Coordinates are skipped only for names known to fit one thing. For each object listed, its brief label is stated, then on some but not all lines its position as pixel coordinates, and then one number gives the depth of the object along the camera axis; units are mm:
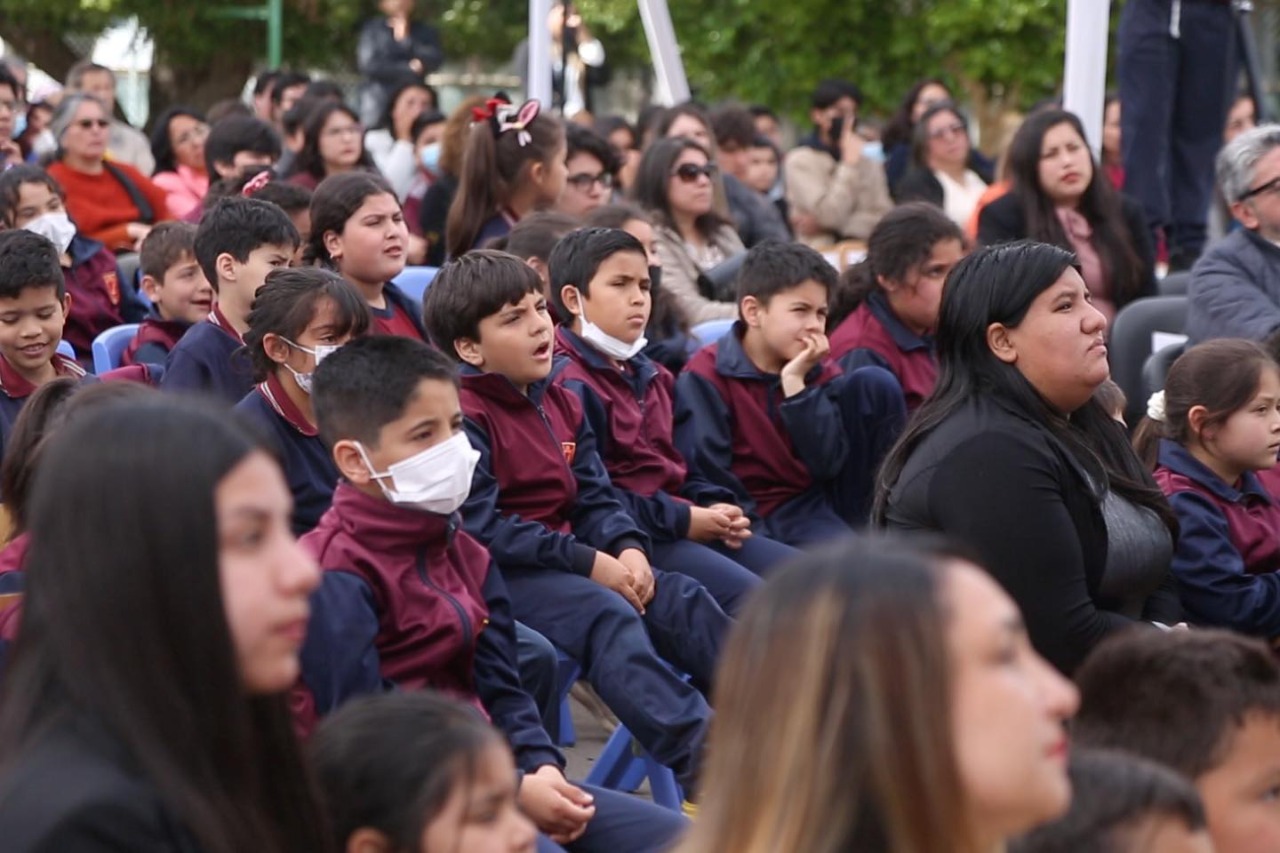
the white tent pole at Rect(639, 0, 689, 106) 18171
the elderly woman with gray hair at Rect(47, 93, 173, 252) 15130
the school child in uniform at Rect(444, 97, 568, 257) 12249
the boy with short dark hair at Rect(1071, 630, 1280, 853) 4702
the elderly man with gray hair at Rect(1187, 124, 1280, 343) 10200
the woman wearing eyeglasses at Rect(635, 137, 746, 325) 12915
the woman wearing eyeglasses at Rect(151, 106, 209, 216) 17302
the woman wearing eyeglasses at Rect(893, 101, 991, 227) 18475
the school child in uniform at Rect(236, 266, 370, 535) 7572
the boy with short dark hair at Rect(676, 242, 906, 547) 9541
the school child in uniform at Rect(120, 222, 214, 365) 10019
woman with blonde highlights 3241
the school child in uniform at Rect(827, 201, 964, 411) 10352
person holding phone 18822
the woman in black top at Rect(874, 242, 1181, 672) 6559
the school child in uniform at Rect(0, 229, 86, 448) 8941
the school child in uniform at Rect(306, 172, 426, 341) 10005
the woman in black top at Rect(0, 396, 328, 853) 3355
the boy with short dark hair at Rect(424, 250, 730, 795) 7587
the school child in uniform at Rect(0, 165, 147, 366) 11547
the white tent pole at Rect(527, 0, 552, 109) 15927
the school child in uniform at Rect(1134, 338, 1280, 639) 7811
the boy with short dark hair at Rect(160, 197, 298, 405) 8752
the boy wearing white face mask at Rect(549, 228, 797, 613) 8832
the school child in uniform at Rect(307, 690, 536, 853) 4043
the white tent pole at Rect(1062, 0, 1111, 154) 13494
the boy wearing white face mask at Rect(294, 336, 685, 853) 5925
